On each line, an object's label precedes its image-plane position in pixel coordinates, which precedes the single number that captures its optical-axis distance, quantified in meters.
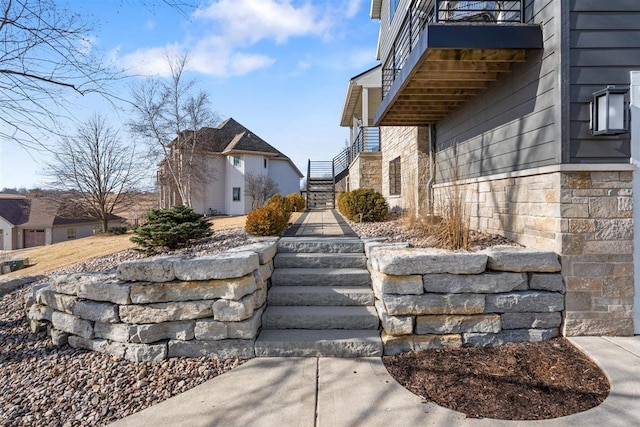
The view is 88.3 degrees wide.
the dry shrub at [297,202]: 13.75
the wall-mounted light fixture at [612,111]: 3.15
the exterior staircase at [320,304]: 3.12
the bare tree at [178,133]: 17.75
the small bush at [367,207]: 7.47
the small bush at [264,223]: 5.56
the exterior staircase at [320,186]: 16.27
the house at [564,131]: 3.32
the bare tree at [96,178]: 19.80
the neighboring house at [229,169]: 23.03
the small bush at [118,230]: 19.14
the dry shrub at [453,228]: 4.04
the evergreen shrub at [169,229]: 5.67
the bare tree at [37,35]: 3.52
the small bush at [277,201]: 10.05
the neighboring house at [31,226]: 27.73
